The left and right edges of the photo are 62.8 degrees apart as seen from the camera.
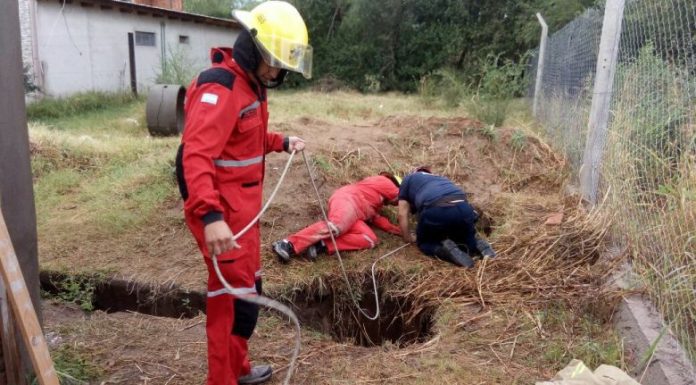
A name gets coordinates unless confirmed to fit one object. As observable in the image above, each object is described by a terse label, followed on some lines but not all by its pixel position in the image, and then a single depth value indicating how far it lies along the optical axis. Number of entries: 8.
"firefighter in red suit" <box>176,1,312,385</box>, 2.34
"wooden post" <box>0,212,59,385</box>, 1.98
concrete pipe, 9.10
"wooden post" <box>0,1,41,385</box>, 2.33
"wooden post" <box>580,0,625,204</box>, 4.32
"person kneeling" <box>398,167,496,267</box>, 4.50
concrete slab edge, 2.53
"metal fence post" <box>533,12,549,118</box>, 9.12
